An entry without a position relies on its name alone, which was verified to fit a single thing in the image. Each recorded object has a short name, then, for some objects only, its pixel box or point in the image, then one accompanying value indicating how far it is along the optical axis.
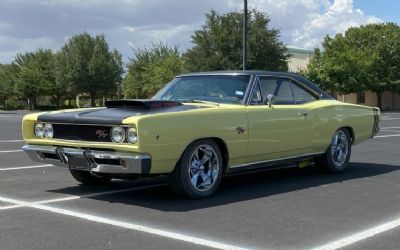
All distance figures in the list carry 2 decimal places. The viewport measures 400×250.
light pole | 21.50
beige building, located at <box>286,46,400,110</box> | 67.19
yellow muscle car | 6.37
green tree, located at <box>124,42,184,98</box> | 55.41
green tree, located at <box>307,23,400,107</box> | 54.41
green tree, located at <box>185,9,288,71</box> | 40.25
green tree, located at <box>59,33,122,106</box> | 64.50
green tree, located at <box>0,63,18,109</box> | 76.19
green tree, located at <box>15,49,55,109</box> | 70.56
